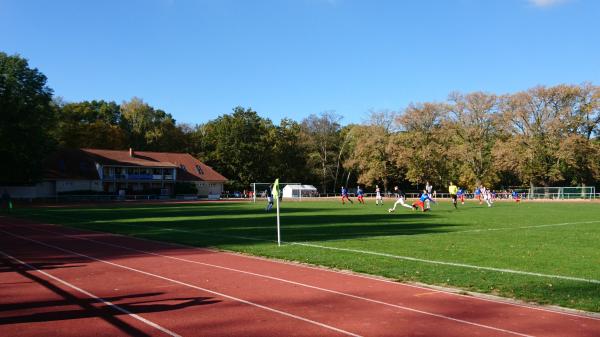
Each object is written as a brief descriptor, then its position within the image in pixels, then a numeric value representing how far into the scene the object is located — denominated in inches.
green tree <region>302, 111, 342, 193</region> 3715.6
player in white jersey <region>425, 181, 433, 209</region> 1481.2
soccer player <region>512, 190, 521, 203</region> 2233.4
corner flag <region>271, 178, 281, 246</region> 734.1
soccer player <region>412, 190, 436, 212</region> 1412.4
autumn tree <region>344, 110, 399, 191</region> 3230.8
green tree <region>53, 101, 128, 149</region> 3380.9
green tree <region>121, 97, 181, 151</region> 3799.0
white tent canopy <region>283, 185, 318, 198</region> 3282.5
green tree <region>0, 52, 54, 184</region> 2329.0
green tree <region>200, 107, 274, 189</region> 3651.6
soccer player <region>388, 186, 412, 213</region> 1400.7
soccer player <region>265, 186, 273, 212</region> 1551.8
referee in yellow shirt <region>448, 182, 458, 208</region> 1598.2
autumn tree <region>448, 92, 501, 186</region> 2861.7
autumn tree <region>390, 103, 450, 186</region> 3058.6
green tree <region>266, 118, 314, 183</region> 3720.5
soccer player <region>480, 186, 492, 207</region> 1724.3
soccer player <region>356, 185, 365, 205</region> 2190.6
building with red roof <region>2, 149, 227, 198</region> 2888.8
